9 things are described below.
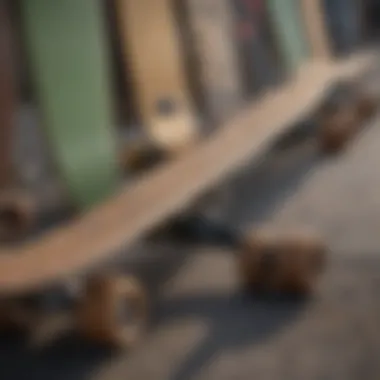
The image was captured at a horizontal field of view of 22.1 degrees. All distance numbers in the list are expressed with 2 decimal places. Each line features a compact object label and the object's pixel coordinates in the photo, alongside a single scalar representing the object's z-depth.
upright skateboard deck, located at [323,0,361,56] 3.79
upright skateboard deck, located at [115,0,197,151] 2.00
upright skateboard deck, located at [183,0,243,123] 2.25
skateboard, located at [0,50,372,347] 1.26
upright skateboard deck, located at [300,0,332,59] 3.19
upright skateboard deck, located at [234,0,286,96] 2.74
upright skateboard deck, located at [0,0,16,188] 1.51
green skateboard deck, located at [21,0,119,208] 1.49
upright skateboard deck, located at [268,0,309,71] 2.85
